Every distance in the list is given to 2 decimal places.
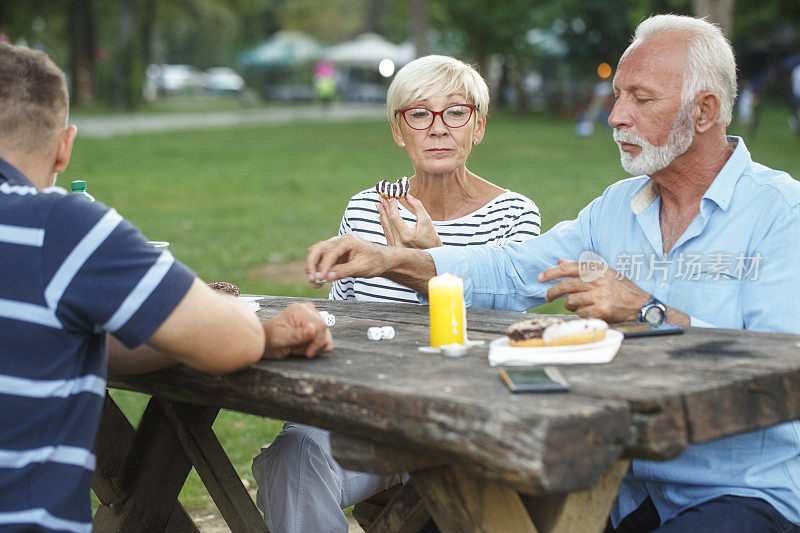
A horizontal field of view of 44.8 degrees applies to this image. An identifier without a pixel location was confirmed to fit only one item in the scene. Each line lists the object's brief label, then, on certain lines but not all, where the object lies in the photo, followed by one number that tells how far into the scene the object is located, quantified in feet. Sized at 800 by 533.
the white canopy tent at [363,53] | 172.04
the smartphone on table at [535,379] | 6.00
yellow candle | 7.64
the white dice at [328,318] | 8.91
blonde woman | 11.48
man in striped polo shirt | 6.17
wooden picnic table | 5.55
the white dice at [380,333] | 8.12
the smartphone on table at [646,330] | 7.64
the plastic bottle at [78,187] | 9.63
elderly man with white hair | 7.56
